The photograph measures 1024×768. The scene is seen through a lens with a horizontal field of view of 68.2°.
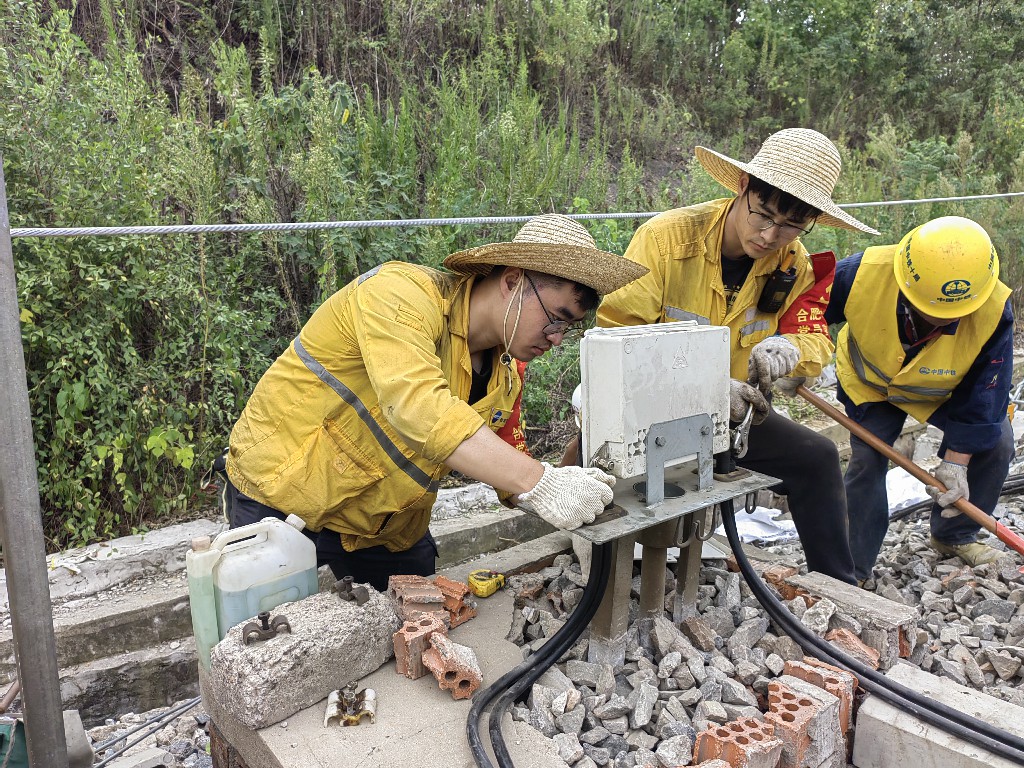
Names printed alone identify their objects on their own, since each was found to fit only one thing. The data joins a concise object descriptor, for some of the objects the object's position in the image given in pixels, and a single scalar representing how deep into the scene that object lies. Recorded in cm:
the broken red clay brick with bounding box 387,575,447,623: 224
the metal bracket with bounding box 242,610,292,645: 192
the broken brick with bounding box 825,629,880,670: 229
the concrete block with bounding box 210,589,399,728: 185
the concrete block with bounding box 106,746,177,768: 232
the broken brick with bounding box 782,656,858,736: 206
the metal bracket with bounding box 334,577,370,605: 214
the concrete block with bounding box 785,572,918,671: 239
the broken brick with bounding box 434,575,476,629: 241
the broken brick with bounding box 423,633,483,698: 203
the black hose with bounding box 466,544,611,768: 181
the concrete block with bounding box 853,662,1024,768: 192
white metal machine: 196
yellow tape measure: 263
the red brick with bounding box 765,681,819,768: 188
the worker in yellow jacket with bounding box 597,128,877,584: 273
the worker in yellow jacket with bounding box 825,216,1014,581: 315
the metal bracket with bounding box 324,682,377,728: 192
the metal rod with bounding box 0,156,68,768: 158
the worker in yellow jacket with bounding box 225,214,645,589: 208
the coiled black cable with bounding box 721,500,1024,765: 189
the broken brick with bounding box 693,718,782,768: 177
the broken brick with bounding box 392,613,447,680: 209
